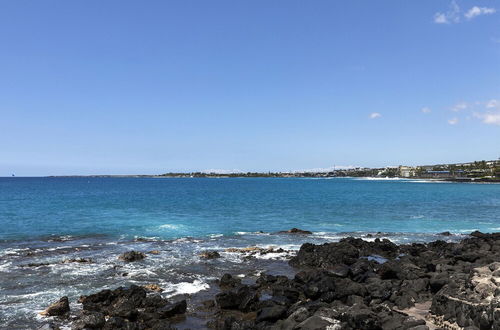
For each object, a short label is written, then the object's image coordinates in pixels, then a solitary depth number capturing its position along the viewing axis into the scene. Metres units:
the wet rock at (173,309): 15.72
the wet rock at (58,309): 15.86
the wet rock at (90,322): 14.30
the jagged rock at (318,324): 12.36
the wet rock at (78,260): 25.55
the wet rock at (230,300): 16.75
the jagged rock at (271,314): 14.85
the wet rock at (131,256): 26.48
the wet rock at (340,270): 20.94
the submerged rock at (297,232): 40.08
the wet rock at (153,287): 19.41
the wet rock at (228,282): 20.20
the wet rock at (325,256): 24.45
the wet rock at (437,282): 17.09
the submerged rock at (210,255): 27.23
